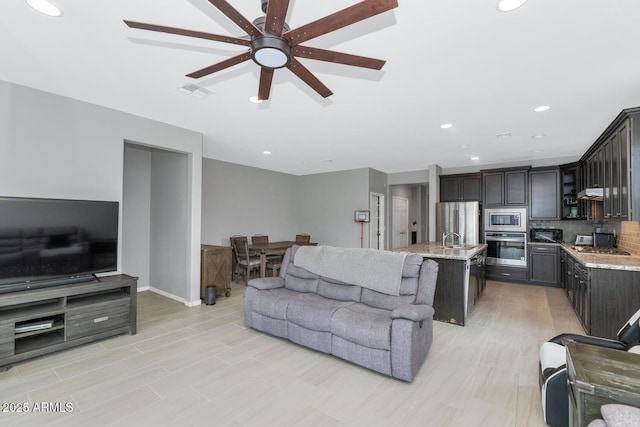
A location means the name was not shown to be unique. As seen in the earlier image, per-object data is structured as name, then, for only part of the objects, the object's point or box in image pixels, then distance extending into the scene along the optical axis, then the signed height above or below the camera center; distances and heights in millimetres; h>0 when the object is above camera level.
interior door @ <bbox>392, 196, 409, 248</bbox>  8352 -93
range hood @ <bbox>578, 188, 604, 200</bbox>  4211 +399
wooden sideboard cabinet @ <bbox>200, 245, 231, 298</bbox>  4605 -857
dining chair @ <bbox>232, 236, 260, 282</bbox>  5680 -845
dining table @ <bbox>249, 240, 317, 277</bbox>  5688 -691
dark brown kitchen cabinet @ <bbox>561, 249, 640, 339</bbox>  2857 -811
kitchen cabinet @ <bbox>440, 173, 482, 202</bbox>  6566 +743
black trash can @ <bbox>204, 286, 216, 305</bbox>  4434 -1212
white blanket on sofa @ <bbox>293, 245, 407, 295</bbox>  2975 -542
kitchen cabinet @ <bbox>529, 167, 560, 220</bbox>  5773 +531
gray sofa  2420 -944
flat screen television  2695 -262
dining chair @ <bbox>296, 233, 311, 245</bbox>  7426 -559
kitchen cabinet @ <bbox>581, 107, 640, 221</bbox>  3174 +706
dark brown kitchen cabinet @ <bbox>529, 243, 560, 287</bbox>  5652 -895
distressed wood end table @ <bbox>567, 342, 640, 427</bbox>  1133 -669
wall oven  5918 -607
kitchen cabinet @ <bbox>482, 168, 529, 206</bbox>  5988 +708
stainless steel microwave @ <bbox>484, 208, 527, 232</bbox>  5945 +6
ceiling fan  1372 +998
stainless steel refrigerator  6070 -21
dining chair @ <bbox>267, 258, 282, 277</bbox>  5845 -1008
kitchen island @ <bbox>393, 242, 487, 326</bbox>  3615 -850
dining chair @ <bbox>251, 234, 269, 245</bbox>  6789 -537
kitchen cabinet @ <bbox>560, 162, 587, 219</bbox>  5645 +631
